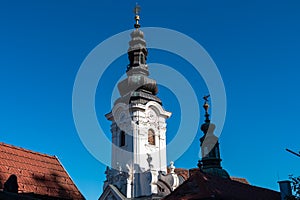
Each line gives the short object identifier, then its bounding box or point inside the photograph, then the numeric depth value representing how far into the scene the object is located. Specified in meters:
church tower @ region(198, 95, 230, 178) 37.78
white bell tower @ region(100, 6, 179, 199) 32.72
